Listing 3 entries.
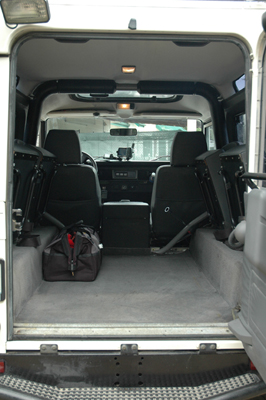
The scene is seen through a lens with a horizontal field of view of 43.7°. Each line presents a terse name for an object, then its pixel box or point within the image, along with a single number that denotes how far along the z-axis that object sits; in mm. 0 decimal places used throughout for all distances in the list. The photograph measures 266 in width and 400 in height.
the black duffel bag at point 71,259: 2986
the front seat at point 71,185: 3799
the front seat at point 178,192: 3859
